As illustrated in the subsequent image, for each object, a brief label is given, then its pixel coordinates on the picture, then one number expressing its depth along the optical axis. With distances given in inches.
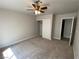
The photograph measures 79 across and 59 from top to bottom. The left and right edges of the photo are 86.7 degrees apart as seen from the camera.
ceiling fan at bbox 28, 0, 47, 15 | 60.6
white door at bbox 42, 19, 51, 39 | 146.9
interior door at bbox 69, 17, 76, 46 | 104.2
